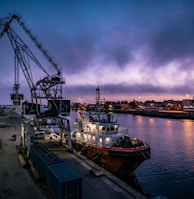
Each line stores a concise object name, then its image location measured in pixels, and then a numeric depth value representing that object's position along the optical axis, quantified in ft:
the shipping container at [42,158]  50.08
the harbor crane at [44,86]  100.01
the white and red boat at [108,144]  80.07
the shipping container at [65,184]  37.19
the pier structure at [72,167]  44.80
